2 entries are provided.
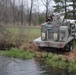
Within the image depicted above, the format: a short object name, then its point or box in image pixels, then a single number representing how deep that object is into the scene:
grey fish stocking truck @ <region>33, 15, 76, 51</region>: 22.49
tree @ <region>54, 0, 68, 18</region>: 49.55
